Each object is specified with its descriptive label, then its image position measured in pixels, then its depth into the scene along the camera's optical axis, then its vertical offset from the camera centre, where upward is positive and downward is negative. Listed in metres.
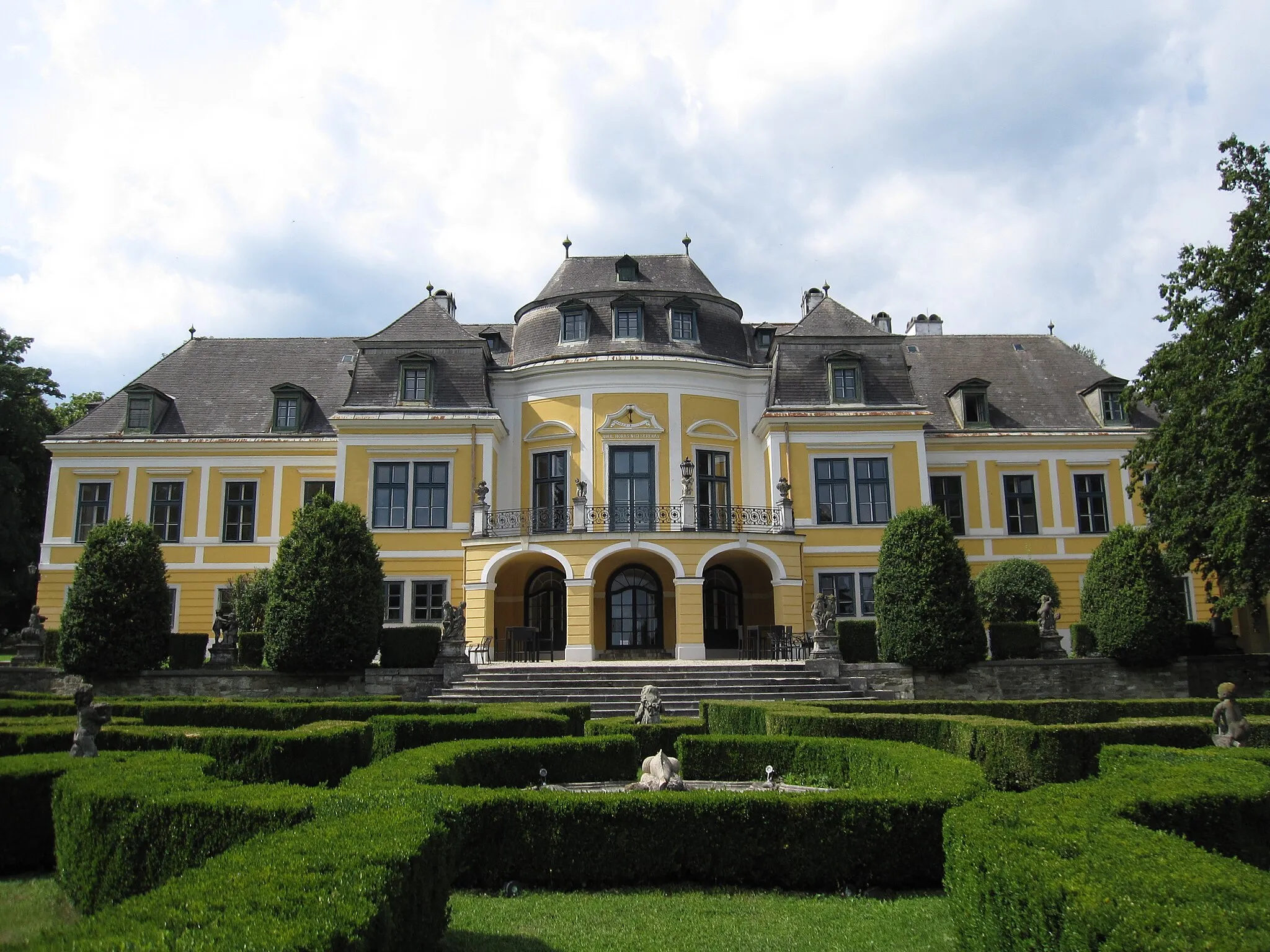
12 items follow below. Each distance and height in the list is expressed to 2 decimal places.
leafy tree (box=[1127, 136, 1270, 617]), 20.69 +4.86
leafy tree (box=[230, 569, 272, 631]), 26.19 +0.95
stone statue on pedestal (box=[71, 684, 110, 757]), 9.65 -0.87
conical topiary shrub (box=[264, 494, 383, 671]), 21.28 +0.92
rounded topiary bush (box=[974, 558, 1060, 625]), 26.34 +0.98
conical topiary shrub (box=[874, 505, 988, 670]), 21.78 +0.68
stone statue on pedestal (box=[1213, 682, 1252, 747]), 11.43 -1.15
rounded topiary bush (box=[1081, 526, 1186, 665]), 22.28 +0.55
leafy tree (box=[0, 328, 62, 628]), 34.34 +6.57
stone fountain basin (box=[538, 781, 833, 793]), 11.70 -1.92
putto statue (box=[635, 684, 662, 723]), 14.57 -1.13
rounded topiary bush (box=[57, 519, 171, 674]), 21.41 +0.72
